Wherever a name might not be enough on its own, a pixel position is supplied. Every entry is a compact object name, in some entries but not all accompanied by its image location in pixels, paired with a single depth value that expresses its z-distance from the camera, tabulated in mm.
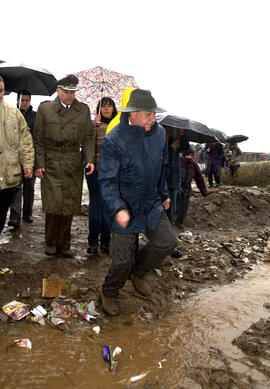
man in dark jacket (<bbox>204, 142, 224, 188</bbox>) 11562
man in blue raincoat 2740
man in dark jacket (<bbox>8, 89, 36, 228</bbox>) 4926
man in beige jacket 3537
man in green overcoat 3740
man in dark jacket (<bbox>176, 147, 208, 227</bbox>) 6871
